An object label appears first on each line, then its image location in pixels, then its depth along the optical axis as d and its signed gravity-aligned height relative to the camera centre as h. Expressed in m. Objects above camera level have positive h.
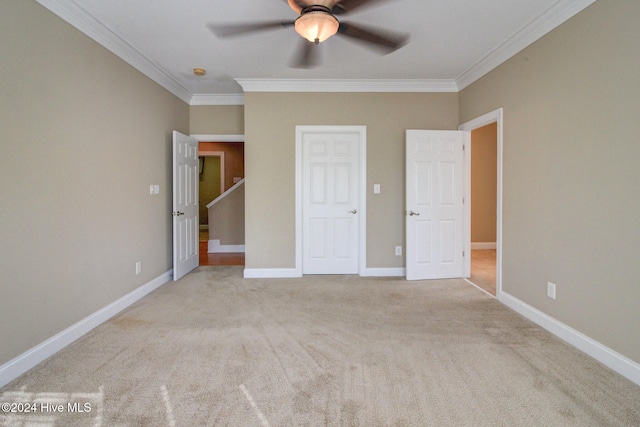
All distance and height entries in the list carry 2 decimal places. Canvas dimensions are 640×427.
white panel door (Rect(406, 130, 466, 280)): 4.23 +0.07
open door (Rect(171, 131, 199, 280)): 4.30 +0.03
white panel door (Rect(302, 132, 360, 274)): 4.47 +0.06
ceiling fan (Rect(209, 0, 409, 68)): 2.17 +1.37
